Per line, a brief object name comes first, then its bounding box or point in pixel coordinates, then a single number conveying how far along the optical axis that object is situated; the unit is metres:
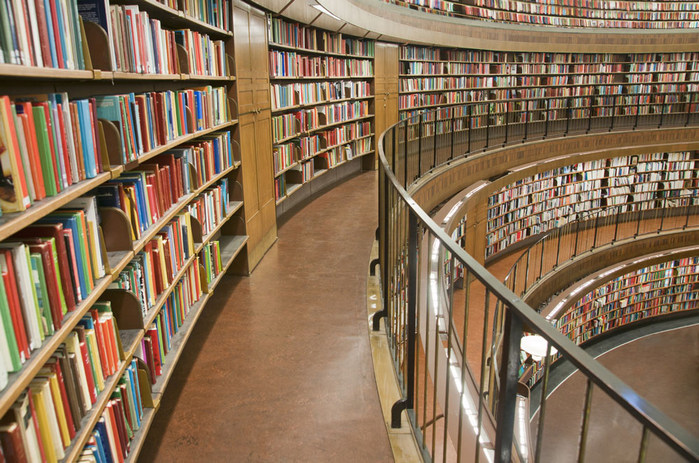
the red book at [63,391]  1.38
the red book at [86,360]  1.55
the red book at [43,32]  1.34
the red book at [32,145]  1.26
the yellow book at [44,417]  1.29
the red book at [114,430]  1.67
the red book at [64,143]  1.44
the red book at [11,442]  1.15
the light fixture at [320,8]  4.83
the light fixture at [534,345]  5.05
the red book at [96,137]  1.64
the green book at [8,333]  1.15
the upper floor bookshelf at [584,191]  8.98
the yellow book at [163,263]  2.28
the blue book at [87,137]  1.57
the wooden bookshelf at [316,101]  5.11
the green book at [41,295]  1.30
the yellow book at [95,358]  1.59
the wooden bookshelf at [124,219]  1.34
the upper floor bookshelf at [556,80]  9.44
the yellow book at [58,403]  1.36
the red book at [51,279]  1.32
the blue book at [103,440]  1.60
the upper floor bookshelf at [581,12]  9.55
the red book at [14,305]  1.18
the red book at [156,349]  2.20
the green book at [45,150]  1.33
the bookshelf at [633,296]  8.20
